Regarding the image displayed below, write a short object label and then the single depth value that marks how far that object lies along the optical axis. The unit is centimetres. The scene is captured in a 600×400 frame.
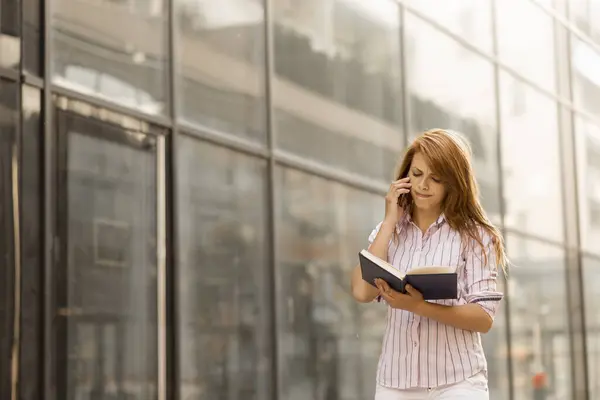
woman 744
